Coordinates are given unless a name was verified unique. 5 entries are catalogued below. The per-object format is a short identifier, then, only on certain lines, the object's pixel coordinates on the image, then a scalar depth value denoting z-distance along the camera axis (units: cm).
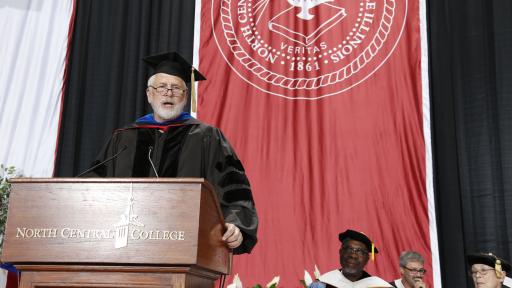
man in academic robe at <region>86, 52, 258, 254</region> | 272
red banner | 547
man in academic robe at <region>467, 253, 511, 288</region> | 486
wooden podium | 183
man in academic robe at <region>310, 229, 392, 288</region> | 500
